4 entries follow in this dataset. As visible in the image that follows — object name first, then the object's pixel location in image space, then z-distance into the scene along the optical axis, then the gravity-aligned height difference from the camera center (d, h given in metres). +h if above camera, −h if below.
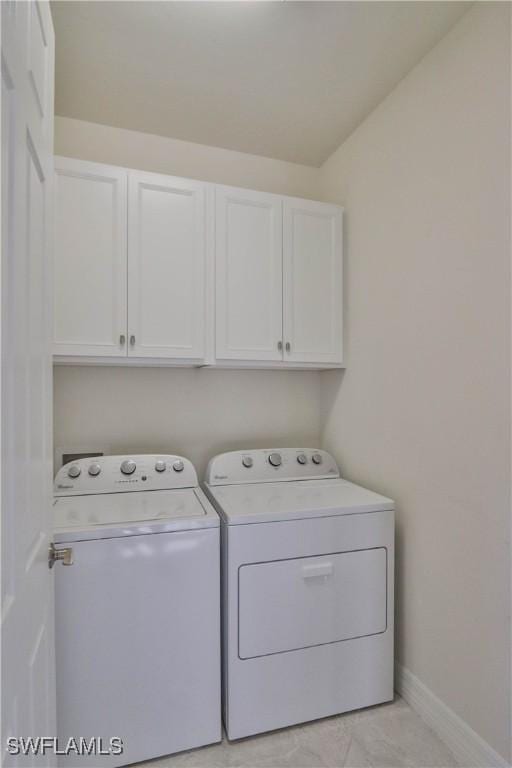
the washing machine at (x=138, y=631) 1.34 -0.87
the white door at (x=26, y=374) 0.69 +0.02
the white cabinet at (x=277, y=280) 1.95 +0.53
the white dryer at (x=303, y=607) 1.49 -0.88
